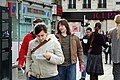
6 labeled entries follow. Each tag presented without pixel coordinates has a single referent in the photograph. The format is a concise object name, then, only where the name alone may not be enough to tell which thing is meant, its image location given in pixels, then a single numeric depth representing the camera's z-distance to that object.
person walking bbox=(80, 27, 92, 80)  12.12
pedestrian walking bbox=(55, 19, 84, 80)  8.16
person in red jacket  7.90
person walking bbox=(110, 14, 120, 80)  8.54
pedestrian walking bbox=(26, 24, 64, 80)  5.96
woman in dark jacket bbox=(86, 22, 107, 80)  10.44
